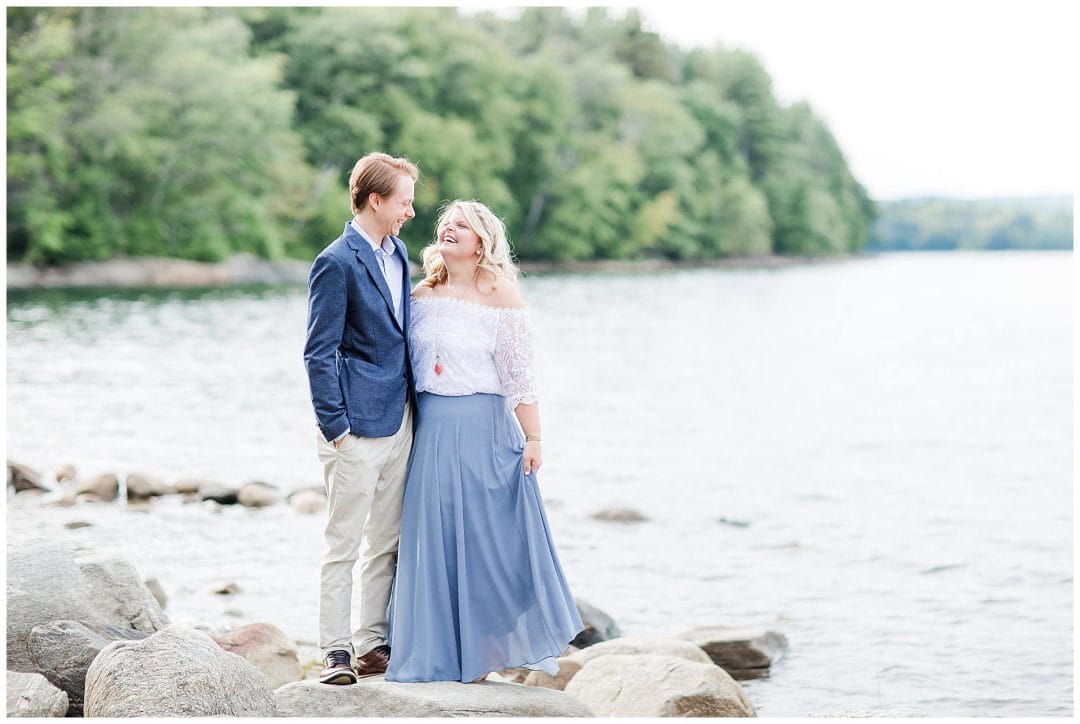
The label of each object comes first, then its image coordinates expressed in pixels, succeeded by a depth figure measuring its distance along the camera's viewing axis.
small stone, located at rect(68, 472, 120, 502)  11.86
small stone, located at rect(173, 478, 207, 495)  12.20
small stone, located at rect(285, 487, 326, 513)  11.61
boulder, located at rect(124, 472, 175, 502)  11.96
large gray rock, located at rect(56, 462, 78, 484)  12.79
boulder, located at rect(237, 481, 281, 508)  11.82
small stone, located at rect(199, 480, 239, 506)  11.92
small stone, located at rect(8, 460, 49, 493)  12.20
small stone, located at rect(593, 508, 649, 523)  11.88
